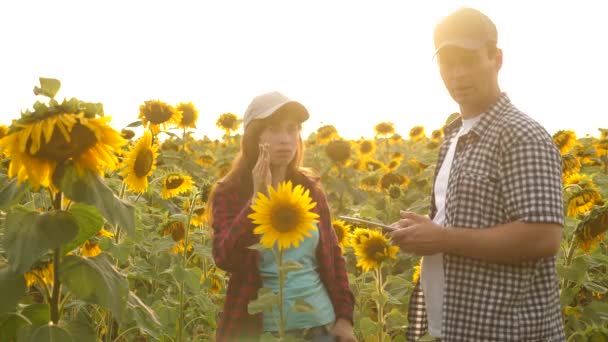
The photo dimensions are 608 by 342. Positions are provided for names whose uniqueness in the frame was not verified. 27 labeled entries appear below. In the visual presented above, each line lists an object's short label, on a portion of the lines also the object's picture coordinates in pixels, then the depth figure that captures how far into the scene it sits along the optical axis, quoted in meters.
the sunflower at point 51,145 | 1.57
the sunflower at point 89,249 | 2.76
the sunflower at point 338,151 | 7.73
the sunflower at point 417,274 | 3.11
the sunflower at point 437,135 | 10.05
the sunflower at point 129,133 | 6.36
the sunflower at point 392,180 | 7.08
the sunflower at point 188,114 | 6.57
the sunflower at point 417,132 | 11.37
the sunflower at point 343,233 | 3.56
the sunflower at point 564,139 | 6.08
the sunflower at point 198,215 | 3.84
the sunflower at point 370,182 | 7.50
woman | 2.48
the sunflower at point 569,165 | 4.51
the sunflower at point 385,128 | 10.37
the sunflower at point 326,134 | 9.52
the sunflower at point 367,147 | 9.08
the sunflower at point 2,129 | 4.39
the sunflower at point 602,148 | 6.60
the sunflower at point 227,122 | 8.73
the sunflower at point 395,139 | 10.98
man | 1.92
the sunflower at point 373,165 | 8.68
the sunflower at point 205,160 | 7.96
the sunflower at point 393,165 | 8.07
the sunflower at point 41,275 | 1.77
